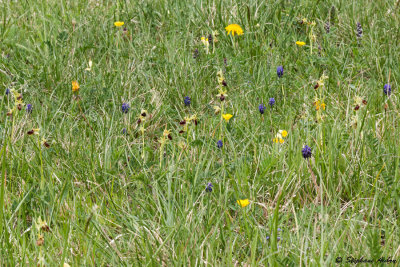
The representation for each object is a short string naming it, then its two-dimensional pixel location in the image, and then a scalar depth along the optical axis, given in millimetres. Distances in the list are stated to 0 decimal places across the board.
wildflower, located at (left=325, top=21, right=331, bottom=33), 8315
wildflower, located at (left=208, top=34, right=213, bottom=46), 8168
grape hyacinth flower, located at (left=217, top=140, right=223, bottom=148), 5436
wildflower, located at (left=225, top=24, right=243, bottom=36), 7998
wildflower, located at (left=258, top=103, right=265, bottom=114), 6144
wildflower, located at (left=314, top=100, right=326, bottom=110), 5355
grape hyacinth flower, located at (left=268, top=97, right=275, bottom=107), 6324
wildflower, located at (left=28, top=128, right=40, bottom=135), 4874
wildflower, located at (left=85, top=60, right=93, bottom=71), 7216
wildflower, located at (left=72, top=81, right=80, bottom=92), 6520
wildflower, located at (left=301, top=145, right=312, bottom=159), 4941
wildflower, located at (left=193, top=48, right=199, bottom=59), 7895
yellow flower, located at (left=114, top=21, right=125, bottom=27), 8258
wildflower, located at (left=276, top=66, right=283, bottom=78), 6910
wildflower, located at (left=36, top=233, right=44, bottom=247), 3485
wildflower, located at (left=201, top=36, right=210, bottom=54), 7867
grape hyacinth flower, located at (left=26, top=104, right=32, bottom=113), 6437
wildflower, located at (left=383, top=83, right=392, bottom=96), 6207
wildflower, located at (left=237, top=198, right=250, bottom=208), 4402
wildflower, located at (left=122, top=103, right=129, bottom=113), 6480
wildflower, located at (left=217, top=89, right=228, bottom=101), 5449
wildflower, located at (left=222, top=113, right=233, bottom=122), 5719
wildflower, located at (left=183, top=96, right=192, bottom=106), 6684
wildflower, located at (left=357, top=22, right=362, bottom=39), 8022
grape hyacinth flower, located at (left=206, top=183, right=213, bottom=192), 4794
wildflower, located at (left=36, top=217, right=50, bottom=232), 3461
